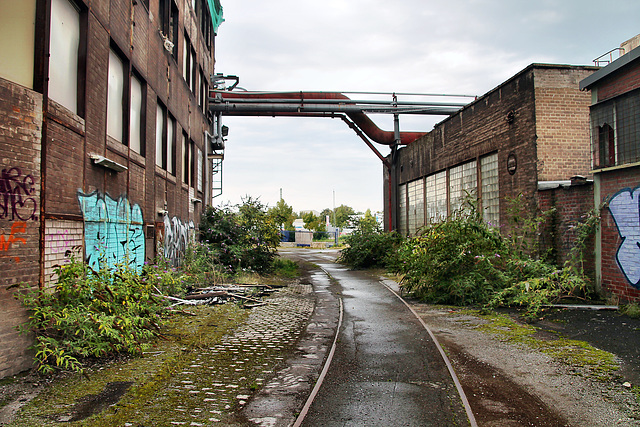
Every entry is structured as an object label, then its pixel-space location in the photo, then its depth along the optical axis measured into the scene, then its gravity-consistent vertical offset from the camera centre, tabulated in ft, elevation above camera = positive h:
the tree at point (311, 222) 244.40 +6.88
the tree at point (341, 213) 320.91 +17.72
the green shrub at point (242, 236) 51.03 -0.16
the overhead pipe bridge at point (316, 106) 69.87 +20.18
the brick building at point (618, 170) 28.73 +4.19
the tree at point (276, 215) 62.08 +2.71
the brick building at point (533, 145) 35.88 +8.06
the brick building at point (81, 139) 17.07 +4.96
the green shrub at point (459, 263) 34.65 -2.46
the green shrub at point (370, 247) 71.61 -2.12
